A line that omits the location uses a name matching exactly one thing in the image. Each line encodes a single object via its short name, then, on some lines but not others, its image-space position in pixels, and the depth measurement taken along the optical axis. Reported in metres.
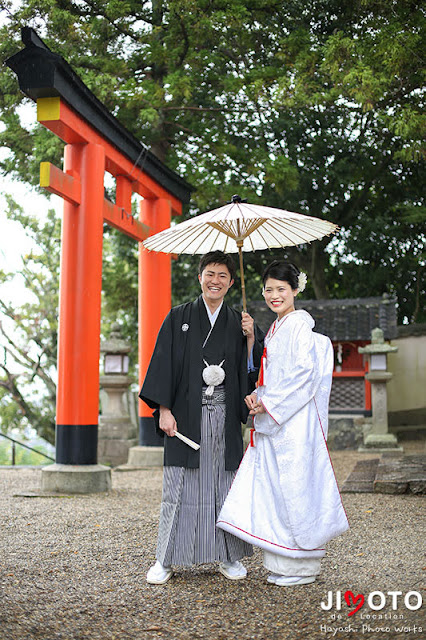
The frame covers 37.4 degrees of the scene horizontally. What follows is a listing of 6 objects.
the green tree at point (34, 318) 13.66
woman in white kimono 3.07
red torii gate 5.67
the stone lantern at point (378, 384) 10.71
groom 3.23
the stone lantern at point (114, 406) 10.20
